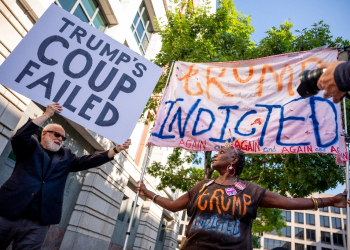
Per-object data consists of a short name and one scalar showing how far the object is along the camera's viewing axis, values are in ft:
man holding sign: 8.04
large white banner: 11.41
